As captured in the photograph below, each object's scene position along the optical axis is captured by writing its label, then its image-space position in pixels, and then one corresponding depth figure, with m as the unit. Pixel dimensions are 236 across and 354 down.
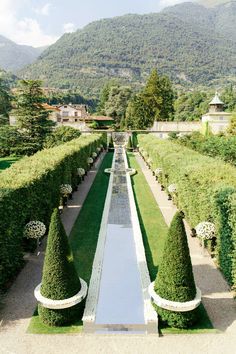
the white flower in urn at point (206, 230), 10.72
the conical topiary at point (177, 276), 7.46
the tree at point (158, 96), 66.44
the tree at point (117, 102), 98.52
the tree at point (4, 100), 47.69
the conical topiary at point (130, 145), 55.77
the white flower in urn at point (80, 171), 22.65
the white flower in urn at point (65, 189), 16.83
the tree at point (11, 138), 37.47
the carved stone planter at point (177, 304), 7.36
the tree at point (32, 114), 37.00
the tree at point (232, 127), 51.03
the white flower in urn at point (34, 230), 10.66
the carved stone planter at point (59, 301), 7.45
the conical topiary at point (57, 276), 7.56
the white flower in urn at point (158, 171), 22.30
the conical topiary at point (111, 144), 57.74
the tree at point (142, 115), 67.44
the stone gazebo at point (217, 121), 58.19
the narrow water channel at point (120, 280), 7.92
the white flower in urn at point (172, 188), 16.62
